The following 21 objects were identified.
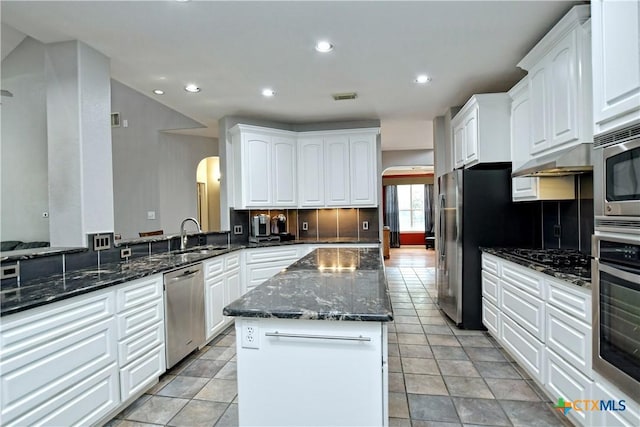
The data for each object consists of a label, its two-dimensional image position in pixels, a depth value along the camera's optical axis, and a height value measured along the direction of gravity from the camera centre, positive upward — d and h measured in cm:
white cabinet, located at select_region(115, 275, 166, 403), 207 -81
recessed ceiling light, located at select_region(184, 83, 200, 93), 345 +137
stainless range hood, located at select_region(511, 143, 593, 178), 204 +29
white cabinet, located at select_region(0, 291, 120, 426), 146 -74
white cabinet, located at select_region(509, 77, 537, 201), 283 +66
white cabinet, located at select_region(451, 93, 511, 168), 325 +82
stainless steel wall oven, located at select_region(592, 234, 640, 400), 131 -45
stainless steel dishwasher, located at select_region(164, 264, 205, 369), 253 -80
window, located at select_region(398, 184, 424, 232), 1202 +13
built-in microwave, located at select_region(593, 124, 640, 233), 133 +11
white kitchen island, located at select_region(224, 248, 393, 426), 132 -62
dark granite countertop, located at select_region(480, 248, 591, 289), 172 -38
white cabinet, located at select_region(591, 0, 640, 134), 134 +63
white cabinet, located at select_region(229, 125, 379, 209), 448 +64
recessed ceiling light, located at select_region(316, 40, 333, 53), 259 +135
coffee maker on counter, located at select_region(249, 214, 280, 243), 459 -22
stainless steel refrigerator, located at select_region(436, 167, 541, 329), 331 -17
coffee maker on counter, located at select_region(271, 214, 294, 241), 481 -20
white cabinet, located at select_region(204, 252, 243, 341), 313 -77
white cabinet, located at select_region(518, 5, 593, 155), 204 +85
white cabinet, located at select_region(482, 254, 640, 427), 153 -82
